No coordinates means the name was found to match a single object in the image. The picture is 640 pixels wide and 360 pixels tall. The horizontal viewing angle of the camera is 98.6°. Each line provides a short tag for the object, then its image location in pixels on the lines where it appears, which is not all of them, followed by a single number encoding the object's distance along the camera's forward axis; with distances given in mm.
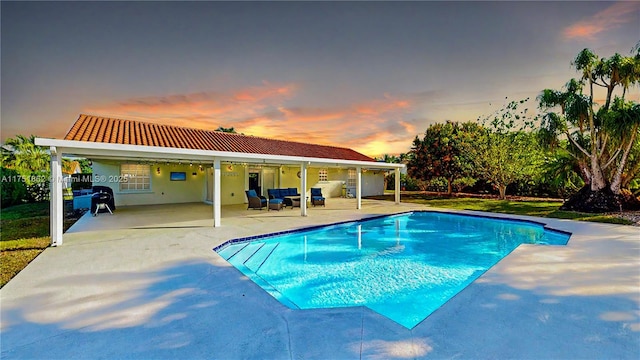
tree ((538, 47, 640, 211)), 11930
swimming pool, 5082
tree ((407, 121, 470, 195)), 22016
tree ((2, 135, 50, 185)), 16359
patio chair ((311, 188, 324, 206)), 16266
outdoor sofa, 15273
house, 8023
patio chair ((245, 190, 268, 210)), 14258
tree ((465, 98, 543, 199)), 18203
